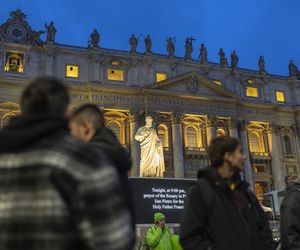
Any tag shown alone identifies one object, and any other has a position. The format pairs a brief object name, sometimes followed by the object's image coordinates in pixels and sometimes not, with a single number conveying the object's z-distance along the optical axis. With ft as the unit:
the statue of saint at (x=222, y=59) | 128.52
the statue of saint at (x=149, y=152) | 51.44
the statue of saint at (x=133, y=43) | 117.50
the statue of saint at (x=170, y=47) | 121.19
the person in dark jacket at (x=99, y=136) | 10.49
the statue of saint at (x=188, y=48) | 124.98
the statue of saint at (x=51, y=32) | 109.60
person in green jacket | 26.32
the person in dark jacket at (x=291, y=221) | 14.28
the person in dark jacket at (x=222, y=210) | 11.25
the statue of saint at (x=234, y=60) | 130.46
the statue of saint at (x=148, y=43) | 118.62
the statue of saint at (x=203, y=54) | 126.02
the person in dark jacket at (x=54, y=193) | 6.22
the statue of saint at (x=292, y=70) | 140.36
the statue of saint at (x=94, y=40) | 113.70
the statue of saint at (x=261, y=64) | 135.06
